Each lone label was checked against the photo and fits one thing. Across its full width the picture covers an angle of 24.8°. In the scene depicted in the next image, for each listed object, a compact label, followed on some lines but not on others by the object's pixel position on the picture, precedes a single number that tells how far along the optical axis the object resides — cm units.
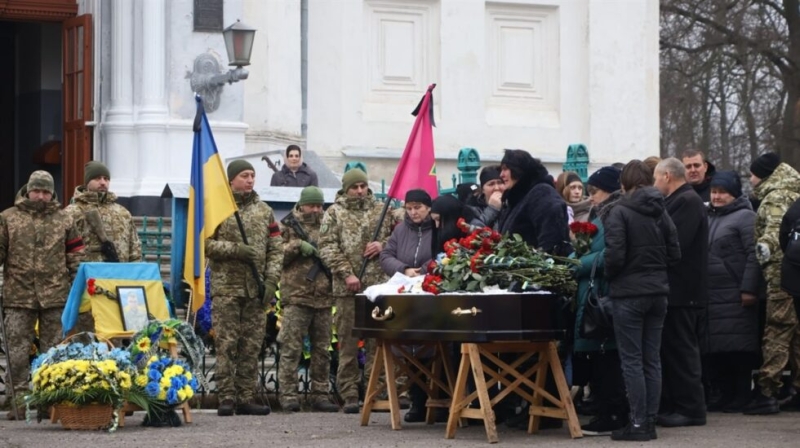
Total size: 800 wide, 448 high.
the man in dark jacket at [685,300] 1298
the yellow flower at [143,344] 1377
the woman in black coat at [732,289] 1445
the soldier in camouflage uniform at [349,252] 1519
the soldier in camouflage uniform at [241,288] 1477
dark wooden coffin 1218
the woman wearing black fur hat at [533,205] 1280
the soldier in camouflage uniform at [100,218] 1514
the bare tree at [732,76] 3541
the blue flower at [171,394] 1354
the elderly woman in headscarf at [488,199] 1452
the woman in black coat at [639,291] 1216
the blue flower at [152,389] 1353
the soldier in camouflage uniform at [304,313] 1535
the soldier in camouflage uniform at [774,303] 1423
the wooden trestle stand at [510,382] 1226
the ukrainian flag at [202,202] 1482
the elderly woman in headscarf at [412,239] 1443
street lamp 2084
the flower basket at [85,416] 1340
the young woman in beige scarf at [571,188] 1528
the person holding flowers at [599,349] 1254
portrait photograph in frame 1434
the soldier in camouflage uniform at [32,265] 1455
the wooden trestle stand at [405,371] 1327
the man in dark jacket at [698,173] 1507
